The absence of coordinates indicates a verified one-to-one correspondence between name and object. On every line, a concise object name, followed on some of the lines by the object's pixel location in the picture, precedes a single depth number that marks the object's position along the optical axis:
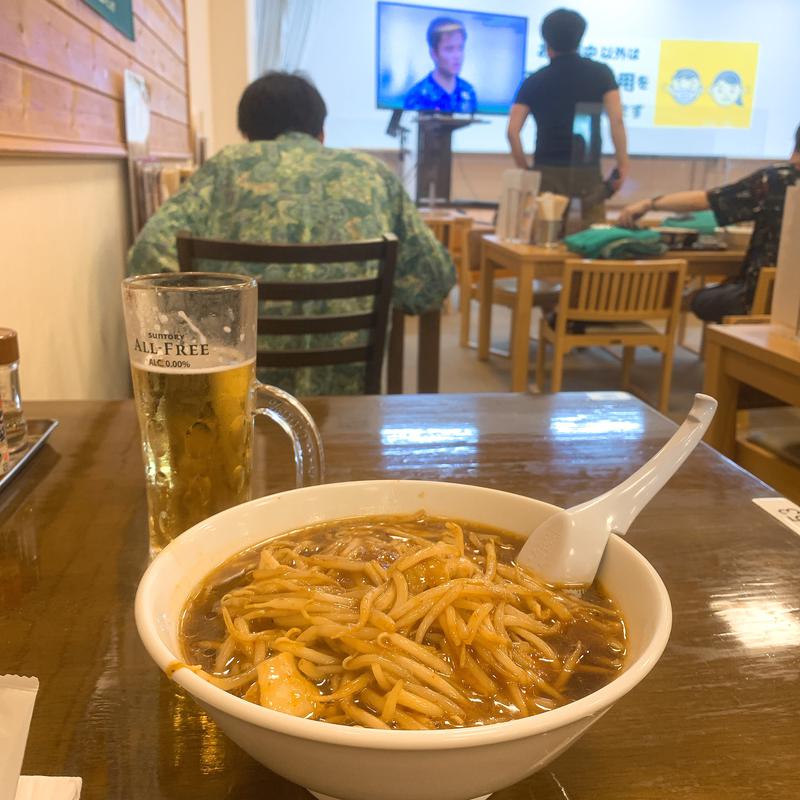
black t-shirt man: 4.12
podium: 6.53
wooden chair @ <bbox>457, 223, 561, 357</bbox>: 4.05
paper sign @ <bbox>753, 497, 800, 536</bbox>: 0.75
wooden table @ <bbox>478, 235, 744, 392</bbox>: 3.43
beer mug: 0.63
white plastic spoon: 0.49
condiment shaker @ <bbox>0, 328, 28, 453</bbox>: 0.88
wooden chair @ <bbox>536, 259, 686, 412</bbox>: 3.25
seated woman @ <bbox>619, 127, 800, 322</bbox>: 3.06
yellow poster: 7.59
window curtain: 6.94
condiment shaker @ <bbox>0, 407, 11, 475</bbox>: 0.81
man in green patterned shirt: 1.90
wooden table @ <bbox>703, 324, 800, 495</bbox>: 1.62
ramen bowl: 0.31
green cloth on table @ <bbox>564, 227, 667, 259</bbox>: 3.38
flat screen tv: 7.10
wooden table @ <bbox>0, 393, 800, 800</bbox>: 0.43
